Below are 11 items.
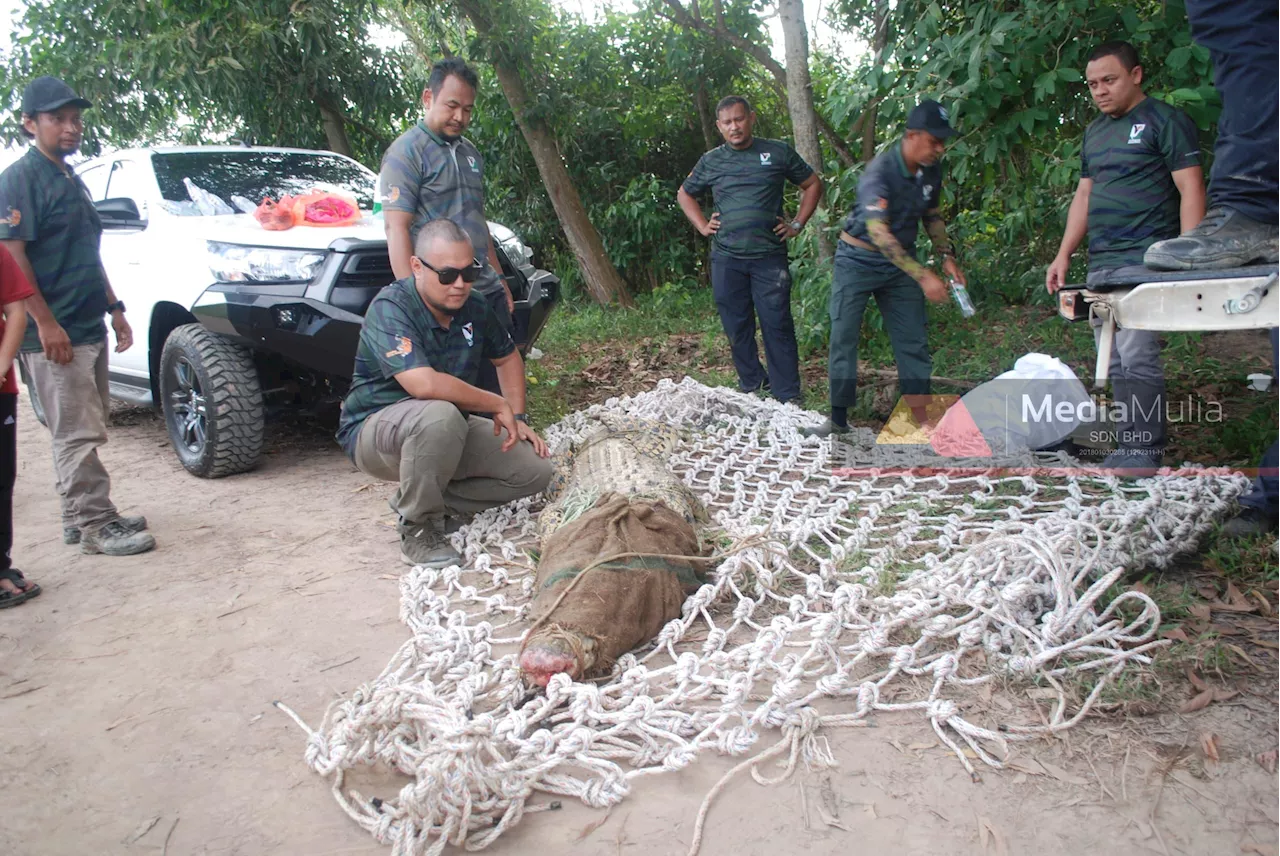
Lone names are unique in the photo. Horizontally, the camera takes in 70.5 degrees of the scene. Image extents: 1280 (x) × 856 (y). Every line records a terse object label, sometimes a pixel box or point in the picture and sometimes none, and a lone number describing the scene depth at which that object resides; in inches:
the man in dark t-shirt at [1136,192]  135.0
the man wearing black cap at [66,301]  137.6
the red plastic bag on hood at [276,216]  175.2
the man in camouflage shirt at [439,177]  153.6
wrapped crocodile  91.2
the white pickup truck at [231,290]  160.6
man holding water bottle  163.8
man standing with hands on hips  204.4
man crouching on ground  129.4
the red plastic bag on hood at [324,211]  179.8
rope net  77.1
